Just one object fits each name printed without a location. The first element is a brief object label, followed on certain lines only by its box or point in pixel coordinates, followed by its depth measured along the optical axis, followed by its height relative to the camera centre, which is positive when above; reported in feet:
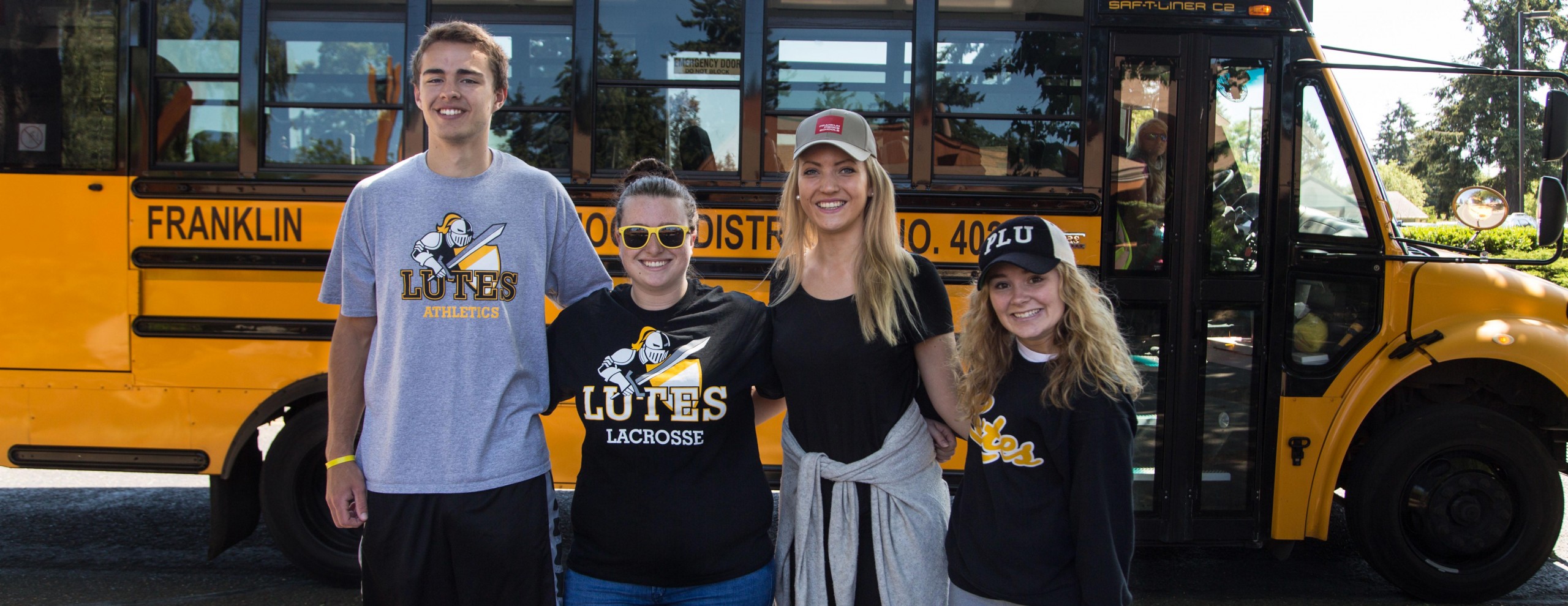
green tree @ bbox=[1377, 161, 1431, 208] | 118.52 +14.31
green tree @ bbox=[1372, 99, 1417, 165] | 118.62 +20.58
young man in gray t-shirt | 7.47 -0.65
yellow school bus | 13.29 +1.23
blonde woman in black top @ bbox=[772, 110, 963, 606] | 7.59 -0.78
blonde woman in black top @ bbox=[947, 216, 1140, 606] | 6.85 -1.03
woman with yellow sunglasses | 7.30 -1.14
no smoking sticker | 13.29 +1.70
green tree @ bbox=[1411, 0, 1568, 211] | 101.96 +20.56
